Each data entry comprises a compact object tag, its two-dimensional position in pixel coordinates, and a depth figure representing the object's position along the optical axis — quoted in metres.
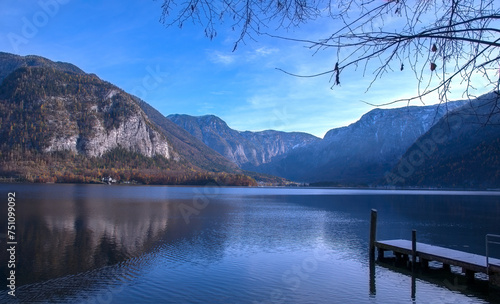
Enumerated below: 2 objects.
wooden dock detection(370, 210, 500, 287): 15.69
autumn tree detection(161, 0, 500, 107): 3.58
